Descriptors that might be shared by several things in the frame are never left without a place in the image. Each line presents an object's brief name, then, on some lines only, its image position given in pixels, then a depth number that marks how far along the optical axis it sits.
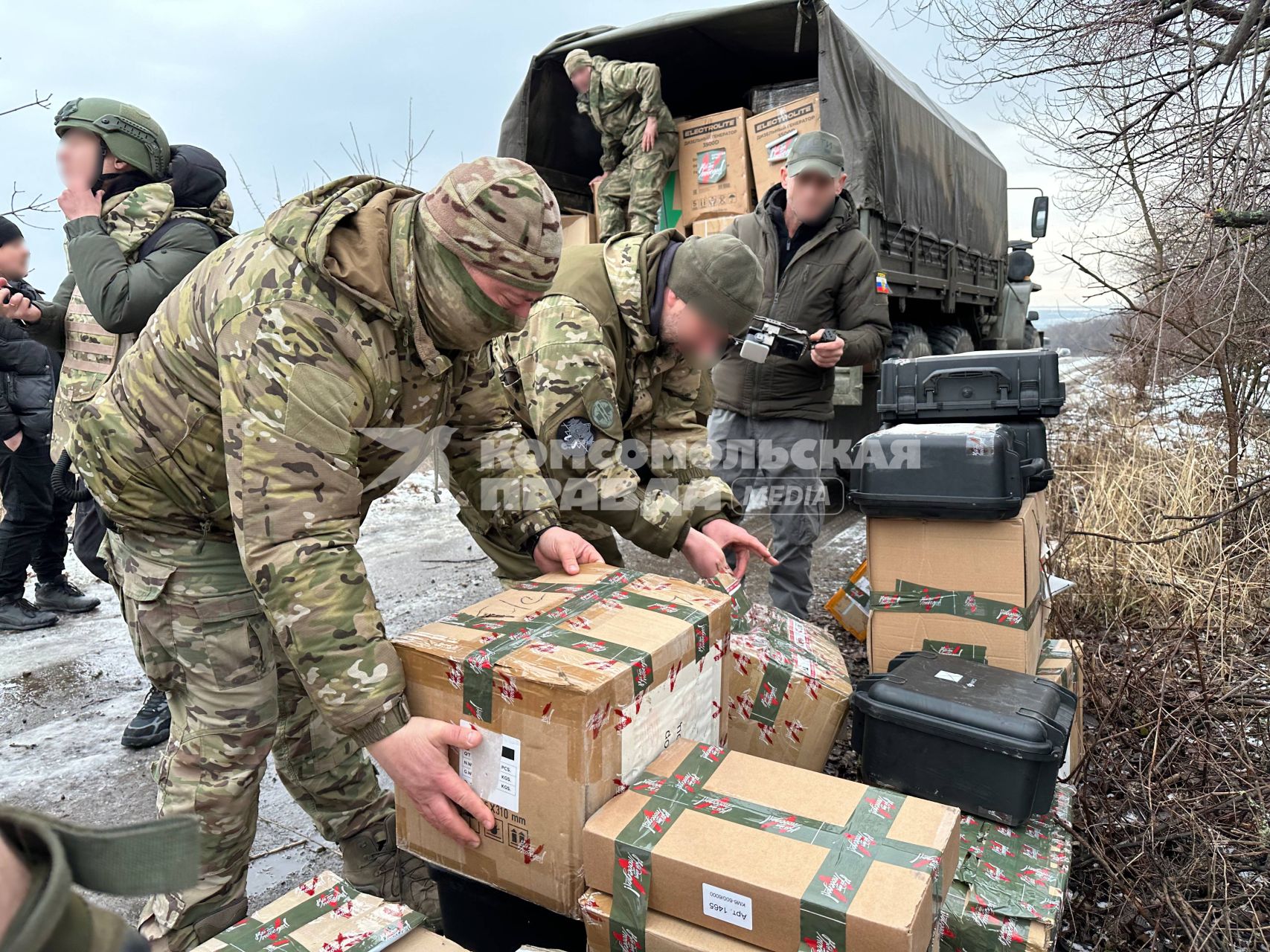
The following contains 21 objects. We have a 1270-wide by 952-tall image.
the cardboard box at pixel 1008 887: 1.60
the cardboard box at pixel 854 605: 3.38
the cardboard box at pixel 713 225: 5.25
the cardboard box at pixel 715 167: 5.18
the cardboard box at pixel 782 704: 2.13
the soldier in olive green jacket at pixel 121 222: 2.45
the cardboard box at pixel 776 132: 4.85
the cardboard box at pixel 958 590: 2.40
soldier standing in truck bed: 5.00
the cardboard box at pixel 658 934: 1.31
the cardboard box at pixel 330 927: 1.26
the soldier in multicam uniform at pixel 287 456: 1.43
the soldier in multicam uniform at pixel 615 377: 2.26
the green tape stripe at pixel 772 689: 2.12
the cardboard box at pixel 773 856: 1.23
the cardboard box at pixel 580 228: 5.81
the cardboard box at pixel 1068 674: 2.33
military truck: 4.65
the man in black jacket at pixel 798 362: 3.58
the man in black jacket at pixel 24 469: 4.03
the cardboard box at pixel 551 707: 1.43
